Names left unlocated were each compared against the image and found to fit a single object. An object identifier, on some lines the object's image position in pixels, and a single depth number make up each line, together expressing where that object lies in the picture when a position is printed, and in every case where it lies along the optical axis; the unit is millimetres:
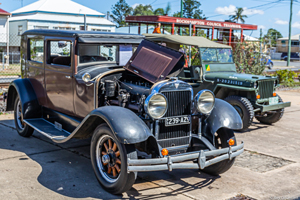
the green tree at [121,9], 64062
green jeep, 7090
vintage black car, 3633
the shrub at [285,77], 14223
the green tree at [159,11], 60312
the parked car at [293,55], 51606
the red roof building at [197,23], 14977
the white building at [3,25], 27134
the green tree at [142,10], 62625
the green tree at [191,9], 64812
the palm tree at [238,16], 69188
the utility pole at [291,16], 29580
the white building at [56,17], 26625
